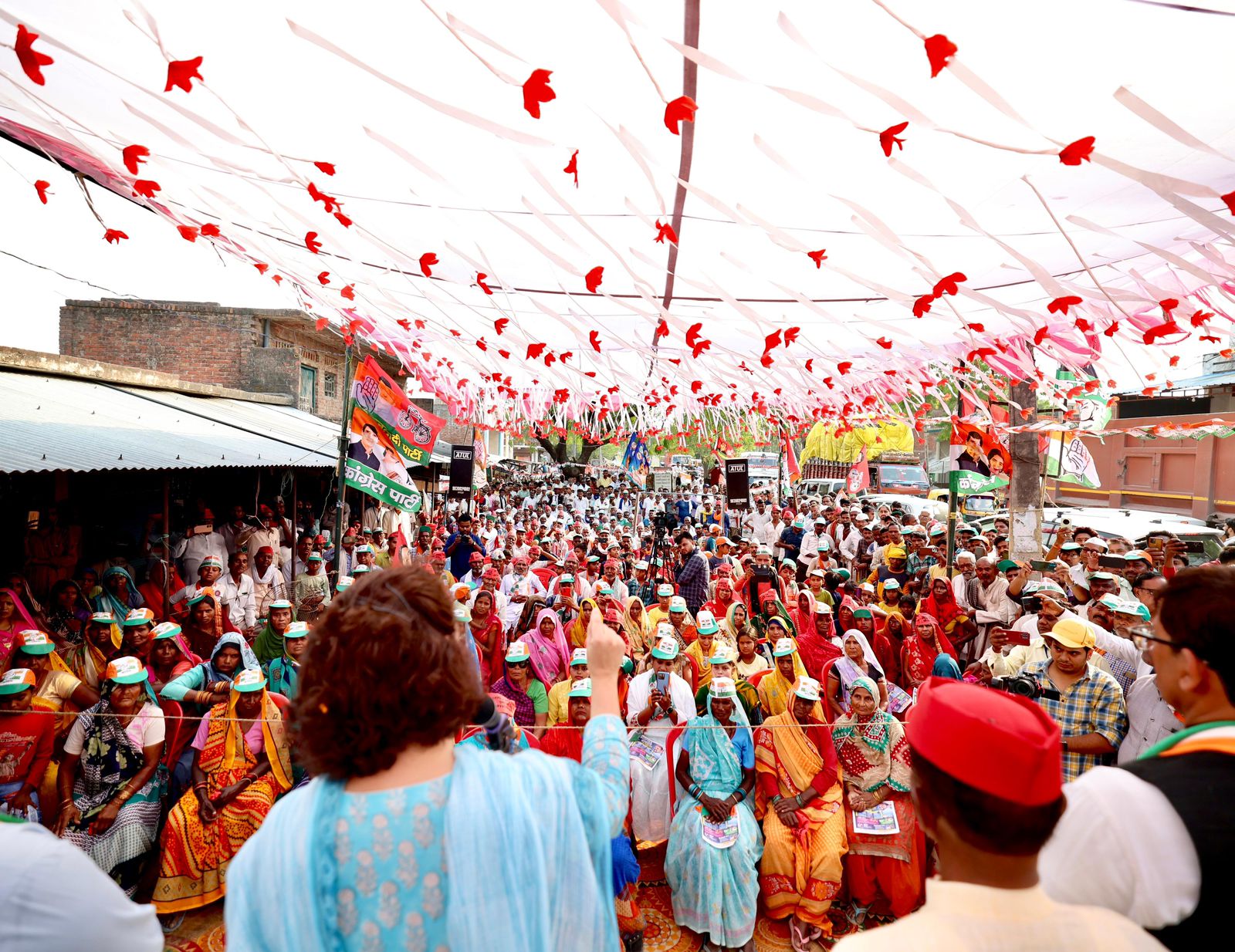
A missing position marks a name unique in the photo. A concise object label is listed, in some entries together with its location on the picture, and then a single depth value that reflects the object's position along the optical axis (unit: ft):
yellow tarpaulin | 50.85
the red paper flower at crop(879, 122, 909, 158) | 9.34
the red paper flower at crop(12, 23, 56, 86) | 8.99
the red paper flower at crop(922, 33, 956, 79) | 7.80
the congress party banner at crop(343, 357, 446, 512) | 20.02
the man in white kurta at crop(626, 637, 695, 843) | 13.96
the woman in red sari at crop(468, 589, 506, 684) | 19.30
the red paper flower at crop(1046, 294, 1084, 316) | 14.48
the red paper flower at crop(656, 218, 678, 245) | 13.01
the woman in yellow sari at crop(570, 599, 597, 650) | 20.90
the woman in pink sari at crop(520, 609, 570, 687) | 18.80
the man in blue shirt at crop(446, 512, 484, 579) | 33.47
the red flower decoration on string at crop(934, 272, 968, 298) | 13.66
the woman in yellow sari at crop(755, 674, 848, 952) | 12.34
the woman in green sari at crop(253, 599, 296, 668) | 17.56
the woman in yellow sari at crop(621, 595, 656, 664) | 22.20
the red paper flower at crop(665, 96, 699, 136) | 9.10
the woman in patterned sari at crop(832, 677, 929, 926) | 12.60
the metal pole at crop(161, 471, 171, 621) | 23.56
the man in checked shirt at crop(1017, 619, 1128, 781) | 11.82
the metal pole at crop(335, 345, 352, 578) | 19.90
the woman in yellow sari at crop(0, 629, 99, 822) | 12.64
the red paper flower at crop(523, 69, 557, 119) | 8.96
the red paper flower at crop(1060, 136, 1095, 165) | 9.32
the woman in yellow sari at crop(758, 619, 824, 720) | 15.44
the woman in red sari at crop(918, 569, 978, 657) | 22.24
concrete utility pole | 30.37
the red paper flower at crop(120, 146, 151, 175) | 12.21
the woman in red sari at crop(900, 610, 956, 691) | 18.94
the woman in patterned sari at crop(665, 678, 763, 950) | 11.96
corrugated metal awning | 19.29
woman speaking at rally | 3.83
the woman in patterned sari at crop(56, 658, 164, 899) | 11.98
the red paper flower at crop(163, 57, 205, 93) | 9.44
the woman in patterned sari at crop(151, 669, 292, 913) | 12.24
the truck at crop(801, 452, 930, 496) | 77.51
